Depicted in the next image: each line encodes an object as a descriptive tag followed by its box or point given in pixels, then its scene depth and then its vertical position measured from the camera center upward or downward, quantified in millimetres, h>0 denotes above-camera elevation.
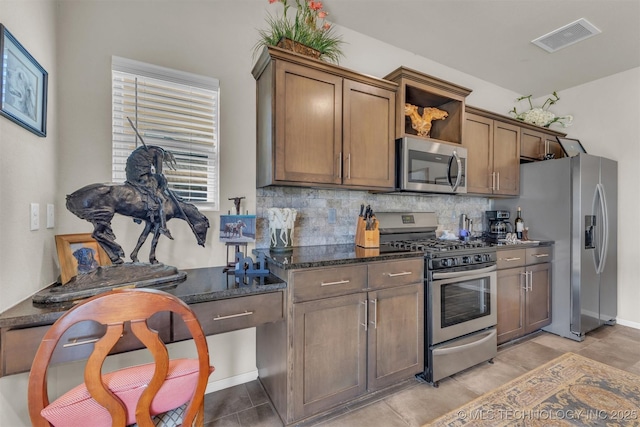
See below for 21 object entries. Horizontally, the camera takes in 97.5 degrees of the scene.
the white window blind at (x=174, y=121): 1813 +637
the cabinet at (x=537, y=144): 3416 +890
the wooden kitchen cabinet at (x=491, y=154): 2975 +674
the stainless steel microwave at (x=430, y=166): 2402 +432
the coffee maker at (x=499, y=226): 3321 -136
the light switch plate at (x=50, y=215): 1522 -15
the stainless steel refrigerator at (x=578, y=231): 2891 -175
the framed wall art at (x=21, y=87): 1163 +585
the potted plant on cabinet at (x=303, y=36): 2025 +1331
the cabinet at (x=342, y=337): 1657 -805
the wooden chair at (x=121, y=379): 847 -575
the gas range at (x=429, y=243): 2164 -260
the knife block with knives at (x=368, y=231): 2311 -144
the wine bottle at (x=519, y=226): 3262 -133
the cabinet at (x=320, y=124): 1950 +677
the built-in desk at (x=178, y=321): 1090 -486
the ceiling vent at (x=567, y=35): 2576 +1734
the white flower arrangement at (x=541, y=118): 3553 +1233
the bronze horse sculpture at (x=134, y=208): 1370 +26
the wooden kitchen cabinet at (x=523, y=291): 2691 -776
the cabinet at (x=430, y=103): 2410 +1098
